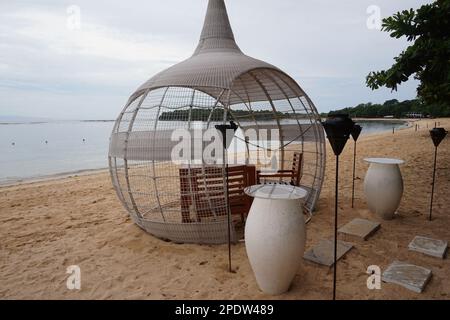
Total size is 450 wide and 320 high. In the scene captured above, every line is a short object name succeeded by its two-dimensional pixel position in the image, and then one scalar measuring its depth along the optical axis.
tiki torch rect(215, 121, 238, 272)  4.09
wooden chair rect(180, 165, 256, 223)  5.05
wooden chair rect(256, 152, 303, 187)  6.35
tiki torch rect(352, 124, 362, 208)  6.65
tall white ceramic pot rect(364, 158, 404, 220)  5.71
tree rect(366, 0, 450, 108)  7.02
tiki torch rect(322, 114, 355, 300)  3.17
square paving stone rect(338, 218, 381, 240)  5.17
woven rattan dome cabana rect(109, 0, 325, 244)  4.90
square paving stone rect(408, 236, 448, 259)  4.46
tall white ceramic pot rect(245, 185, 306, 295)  3.42
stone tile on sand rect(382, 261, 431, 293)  3.68
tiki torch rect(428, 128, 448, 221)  6.00
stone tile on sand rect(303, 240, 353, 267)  4.38
